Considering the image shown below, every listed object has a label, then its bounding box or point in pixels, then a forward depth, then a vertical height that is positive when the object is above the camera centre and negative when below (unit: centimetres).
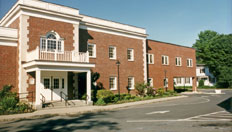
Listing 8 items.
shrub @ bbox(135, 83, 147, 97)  2569 -126
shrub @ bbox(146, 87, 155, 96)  2620 -166
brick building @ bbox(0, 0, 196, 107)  1714 +262
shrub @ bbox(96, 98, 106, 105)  1905 -213
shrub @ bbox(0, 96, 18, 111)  1466 -167
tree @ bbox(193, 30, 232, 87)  5416 +497
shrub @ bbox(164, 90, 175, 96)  2880 -207
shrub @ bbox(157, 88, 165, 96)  2755 -188
